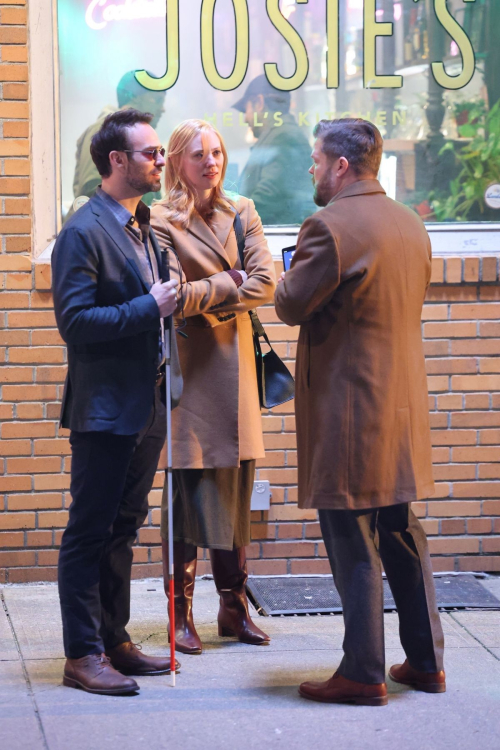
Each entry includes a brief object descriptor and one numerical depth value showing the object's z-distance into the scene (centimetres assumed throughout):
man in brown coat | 734
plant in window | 1112
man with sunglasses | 735
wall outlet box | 1088
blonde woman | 869
